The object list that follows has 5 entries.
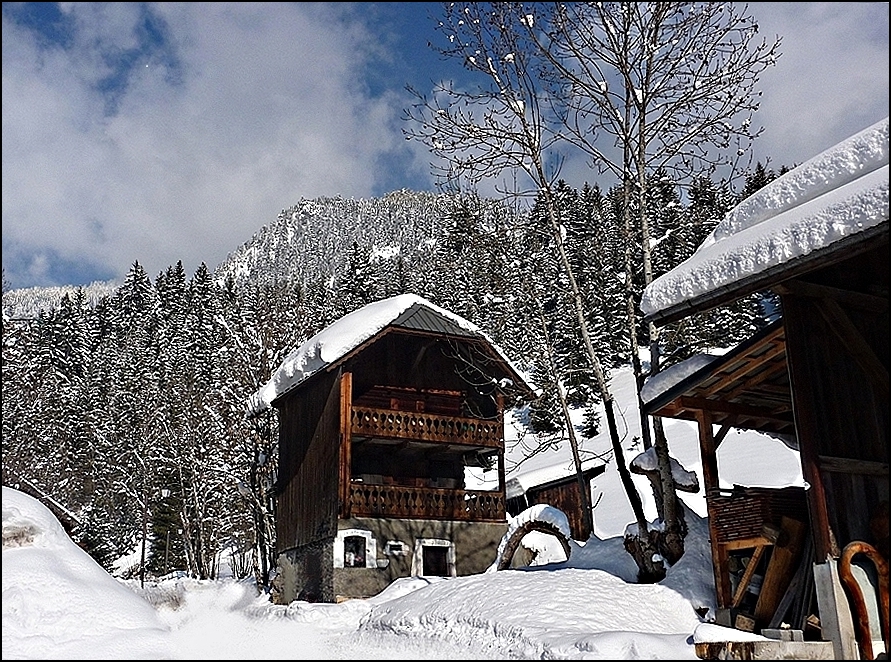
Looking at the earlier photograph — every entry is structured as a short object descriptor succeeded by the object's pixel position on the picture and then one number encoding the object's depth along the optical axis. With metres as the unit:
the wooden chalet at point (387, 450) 22.39
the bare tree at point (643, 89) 15.26
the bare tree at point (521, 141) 15.91
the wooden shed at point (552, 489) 34.19
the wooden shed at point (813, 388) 8.98
